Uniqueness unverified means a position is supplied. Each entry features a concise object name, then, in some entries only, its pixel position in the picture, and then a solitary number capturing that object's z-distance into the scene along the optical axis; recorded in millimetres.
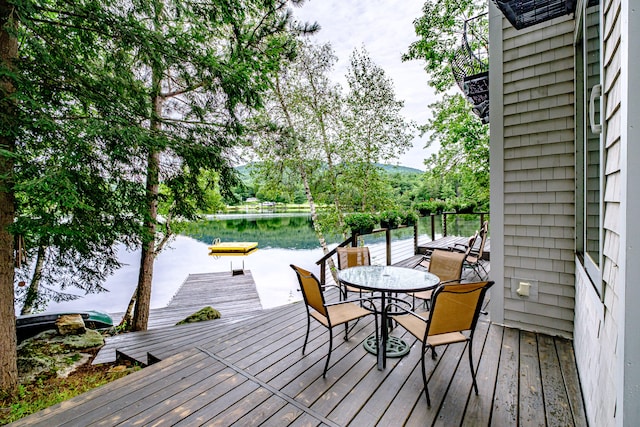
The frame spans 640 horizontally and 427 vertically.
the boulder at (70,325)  4750
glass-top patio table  2586
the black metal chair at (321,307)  2525
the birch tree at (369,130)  8984
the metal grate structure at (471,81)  3734
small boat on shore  4758
